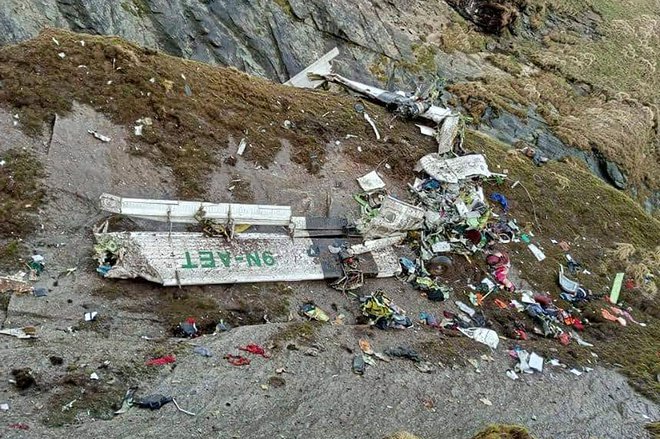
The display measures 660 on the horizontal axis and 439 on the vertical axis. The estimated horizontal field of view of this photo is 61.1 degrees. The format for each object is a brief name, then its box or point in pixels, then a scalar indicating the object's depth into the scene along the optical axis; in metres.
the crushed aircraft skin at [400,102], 12.83
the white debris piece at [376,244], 9.88
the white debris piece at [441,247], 10.62
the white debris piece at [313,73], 15.06
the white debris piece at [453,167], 12.06
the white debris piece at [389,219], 10.09
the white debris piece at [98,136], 9.45
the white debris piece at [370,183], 11.40
